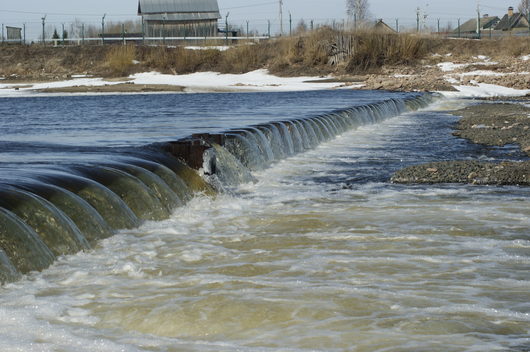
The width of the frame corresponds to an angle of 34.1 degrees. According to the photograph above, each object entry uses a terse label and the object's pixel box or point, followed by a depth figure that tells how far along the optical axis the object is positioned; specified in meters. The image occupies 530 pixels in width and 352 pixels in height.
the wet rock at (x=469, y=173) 11.15
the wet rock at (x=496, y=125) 16.33
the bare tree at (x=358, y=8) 100.41
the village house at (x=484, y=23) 110.88
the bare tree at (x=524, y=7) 99.39
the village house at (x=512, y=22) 100.96
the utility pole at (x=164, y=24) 66.19
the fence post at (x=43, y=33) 57.79
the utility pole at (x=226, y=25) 61.79
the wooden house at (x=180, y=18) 66.69
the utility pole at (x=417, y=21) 61.99
